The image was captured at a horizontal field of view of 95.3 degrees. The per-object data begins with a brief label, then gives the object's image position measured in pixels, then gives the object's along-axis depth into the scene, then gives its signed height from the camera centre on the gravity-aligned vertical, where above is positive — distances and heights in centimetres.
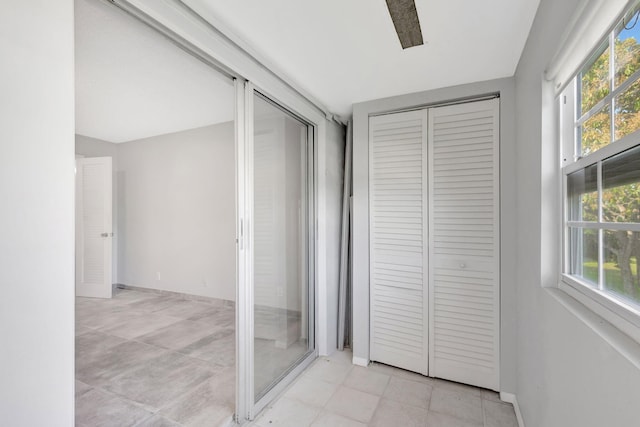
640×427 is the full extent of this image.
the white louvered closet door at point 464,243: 217 -23
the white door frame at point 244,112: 136 +82
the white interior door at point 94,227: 414 -23
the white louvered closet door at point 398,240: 238 -23
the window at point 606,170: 82 +15
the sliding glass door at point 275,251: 188 -31
